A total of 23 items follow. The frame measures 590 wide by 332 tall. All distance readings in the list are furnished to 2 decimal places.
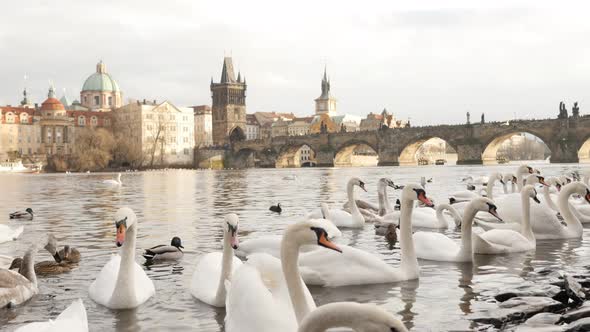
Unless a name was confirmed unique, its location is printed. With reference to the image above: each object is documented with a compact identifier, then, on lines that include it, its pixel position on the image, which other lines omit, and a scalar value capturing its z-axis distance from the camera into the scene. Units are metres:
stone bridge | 73.88
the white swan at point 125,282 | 6.29
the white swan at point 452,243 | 7.98
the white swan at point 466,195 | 15.09
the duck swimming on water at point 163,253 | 9.20
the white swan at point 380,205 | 14.08
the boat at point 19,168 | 95.62
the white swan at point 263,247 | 8.30
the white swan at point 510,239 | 8.95
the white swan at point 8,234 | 11.47
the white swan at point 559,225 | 10.23
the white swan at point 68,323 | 4.51
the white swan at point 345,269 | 7.00
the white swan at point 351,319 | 2.57
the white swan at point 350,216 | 12.49
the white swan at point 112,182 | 36.11
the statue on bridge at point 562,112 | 74.44
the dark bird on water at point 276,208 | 17.24
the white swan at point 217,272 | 6.25
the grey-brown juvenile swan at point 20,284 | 6.39
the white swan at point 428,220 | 11.76
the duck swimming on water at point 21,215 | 16.45
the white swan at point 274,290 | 4.24
